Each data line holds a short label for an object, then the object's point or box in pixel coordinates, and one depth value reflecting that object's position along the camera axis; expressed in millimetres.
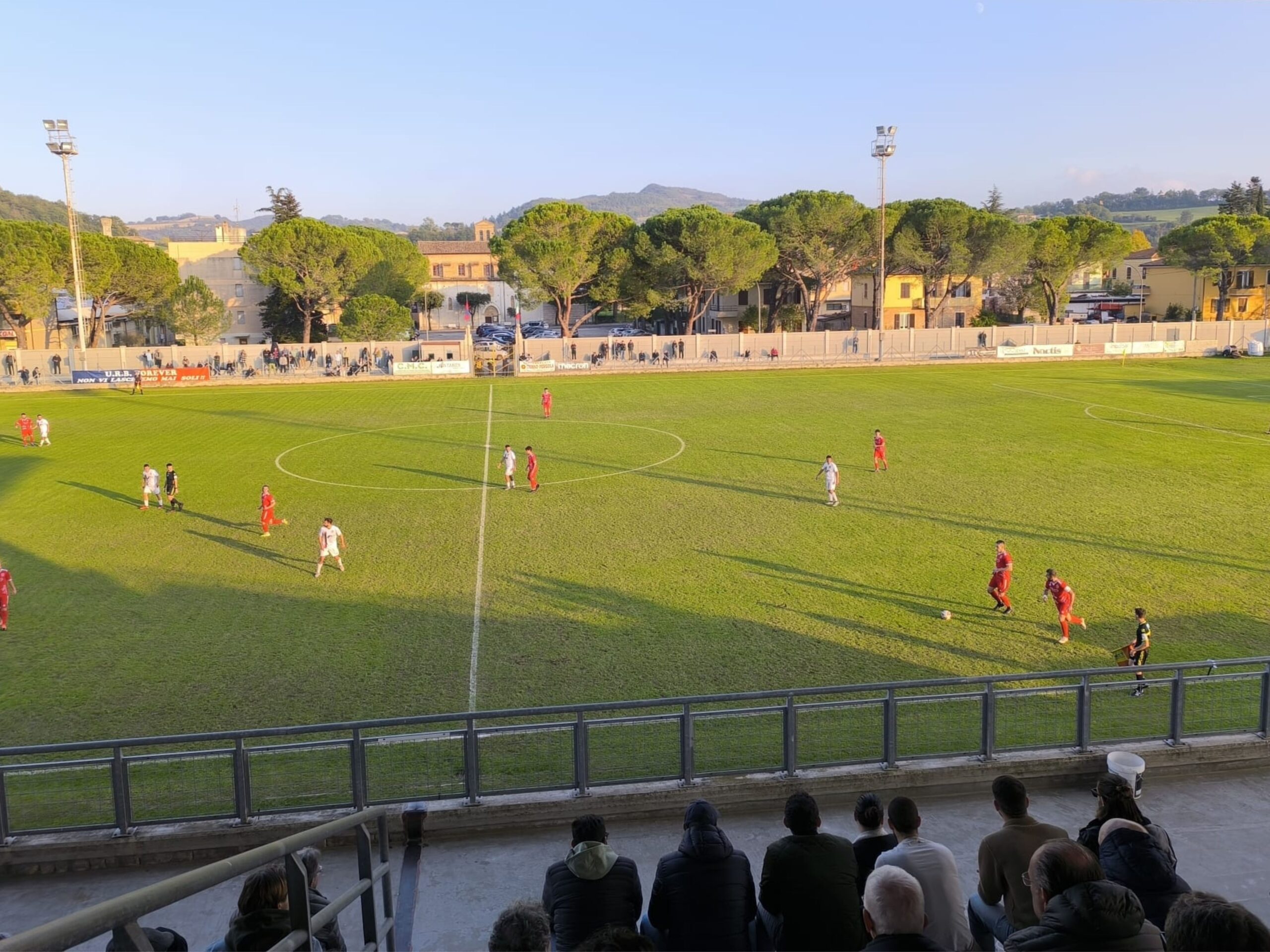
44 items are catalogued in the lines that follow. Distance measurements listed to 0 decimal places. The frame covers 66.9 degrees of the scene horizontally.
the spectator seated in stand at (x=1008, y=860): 5875
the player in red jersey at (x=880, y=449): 27969
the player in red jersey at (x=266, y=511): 22359
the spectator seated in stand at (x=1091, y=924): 4000
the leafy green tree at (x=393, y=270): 77688
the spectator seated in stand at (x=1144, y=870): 5184
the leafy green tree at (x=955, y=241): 75250
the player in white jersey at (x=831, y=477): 23781
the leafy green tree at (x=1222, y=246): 79250
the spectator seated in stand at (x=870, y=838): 6258
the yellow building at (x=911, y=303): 87631
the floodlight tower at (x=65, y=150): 59969
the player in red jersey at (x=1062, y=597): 14852
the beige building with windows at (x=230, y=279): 89375
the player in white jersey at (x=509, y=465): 26547
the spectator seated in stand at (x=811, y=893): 5547
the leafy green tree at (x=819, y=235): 75875
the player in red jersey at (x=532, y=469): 26234
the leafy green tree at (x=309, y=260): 71812
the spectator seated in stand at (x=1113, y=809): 5953
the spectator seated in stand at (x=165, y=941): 4074
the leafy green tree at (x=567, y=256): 72125
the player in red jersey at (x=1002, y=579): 16109
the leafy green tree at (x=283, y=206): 95938
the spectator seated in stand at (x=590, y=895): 5621
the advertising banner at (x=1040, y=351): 68188
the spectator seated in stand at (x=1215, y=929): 3357
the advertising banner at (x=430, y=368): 63812
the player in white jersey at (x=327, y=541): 19203
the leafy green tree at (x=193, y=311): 72188
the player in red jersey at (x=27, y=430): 36156
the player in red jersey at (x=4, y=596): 16641
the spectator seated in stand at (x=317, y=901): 4551
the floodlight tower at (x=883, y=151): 65875
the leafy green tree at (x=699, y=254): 71812
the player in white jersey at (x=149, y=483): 25344
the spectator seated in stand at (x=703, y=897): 5602
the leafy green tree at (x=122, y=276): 67062
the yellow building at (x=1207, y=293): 84688
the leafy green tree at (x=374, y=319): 69562
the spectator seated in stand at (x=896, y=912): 4176
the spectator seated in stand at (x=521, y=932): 4008
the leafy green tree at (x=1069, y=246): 78250
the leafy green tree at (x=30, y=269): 62656
